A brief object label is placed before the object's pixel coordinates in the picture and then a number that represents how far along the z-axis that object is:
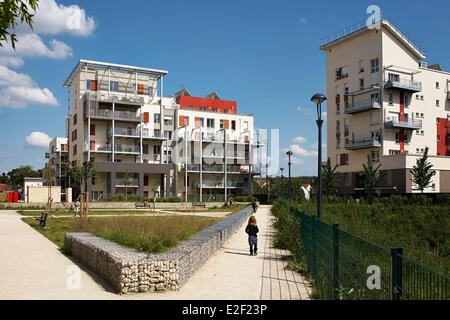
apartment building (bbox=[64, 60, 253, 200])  65.88
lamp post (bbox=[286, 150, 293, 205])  38.56
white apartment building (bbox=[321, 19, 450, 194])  60.19
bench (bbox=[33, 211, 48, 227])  25.33
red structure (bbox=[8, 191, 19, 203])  60.06
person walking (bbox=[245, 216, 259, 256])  15.11
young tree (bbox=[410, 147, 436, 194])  52.53
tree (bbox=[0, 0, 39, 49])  5.01
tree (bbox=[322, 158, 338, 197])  58.14
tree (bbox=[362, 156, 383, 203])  53.78
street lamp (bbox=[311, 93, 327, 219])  14.56
